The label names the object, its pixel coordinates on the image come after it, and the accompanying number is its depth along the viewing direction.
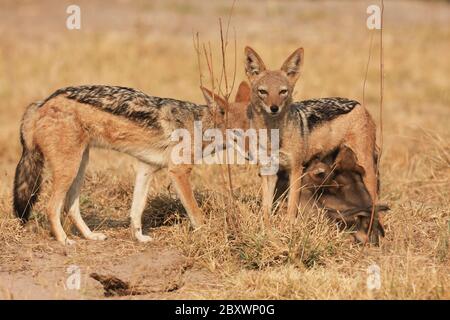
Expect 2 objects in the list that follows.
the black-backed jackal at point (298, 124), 13.66
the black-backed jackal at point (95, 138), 13.35
